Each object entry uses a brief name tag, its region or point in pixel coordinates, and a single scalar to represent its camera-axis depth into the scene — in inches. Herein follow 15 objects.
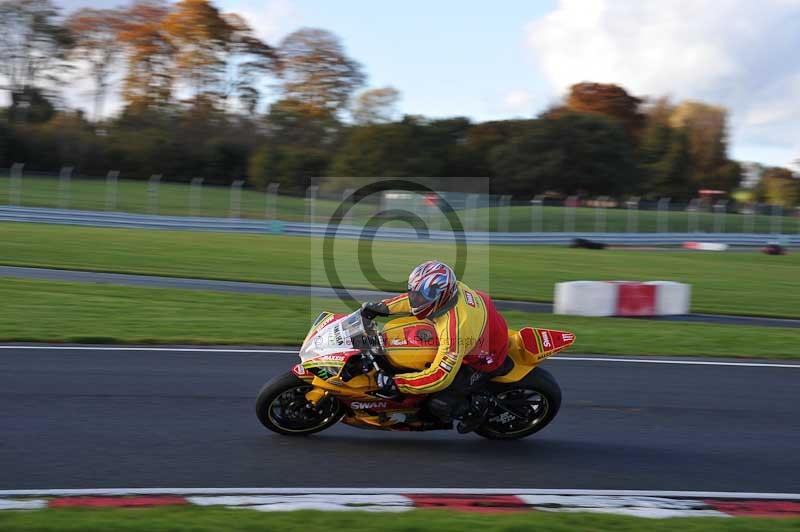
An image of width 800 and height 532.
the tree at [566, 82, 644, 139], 2947.8
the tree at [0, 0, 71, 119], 2213.3
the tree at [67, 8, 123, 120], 2362.2
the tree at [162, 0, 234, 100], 2423.7
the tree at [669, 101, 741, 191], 2704.2
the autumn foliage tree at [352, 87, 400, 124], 2255.2
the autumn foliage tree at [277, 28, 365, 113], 2386.8
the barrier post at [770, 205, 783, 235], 1852.9
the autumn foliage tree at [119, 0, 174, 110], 2389.3
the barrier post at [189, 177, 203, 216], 1521.0
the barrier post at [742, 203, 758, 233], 1829.5
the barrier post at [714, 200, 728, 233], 1796.3
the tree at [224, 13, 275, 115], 2468.0
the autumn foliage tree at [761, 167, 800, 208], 2871.6
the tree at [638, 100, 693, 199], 2524.6
